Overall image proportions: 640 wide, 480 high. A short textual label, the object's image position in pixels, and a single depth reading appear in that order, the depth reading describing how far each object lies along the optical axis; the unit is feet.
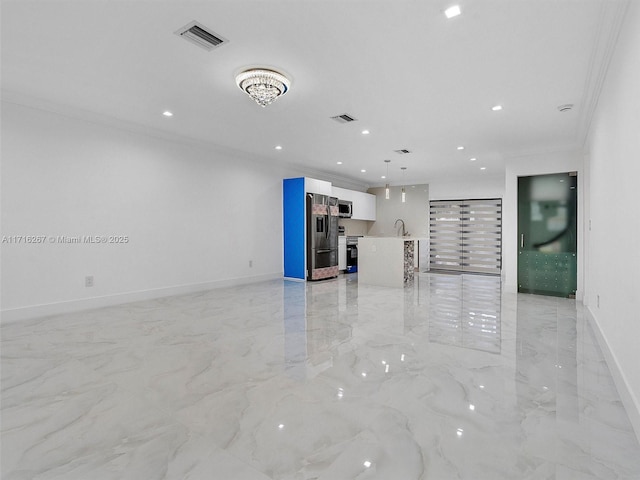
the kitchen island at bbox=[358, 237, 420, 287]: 22.08
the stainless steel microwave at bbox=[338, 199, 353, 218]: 29.74
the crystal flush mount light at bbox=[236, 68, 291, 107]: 10.89
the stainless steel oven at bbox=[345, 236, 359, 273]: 29.70
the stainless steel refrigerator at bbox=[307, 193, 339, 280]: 24.48
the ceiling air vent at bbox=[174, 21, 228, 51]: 8.73
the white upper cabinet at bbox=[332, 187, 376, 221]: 29.94
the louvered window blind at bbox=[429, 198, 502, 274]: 30.71
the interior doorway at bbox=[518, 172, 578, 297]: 18.89
